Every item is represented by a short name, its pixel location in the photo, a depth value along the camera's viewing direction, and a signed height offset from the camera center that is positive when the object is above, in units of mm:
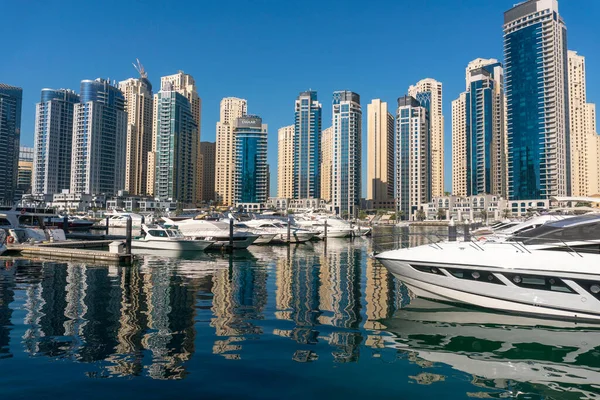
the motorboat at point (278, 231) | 46984 -751
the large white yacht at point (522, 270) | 10352 -1174
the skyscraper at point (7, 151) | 180000 +31449
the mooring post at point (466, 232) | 14422 -227
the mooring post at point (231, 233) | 35572 -789
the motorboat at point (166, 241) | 34156 -1401
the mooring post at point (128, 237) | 27875 -903
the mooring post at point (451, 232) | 14424 -231
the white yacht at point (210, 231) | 37916 -659
